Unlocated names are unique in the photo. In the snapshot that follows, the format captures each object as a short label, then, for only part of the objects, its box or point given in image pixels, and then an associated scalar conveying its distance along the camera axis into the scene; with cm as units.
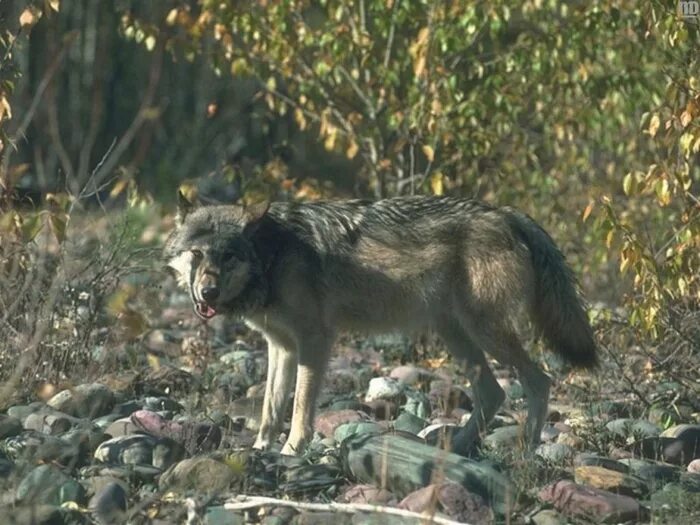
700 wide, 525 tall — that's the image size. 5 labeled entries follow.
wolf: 1349
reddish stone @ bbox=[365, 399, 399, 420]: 1476
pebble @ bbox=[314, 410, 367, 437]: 1390
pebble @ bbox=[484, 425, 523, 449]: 1296
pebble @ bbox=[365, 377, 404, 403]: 1535
